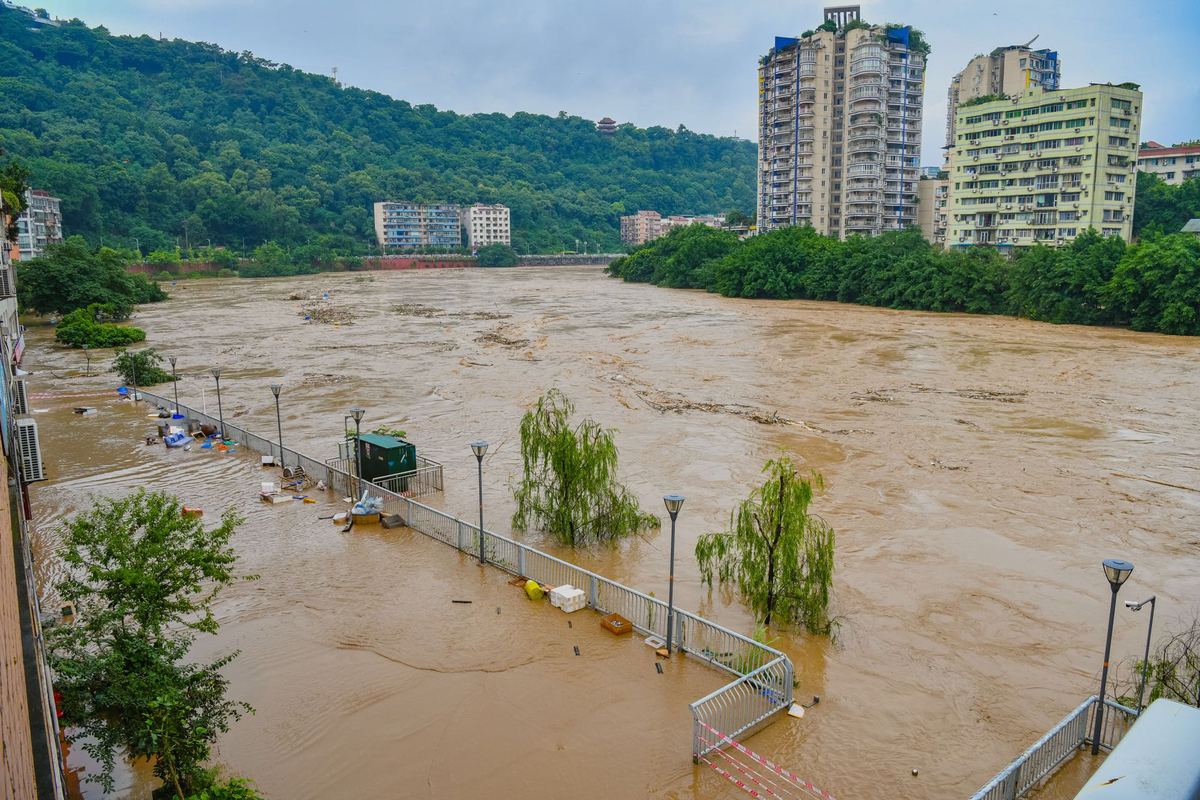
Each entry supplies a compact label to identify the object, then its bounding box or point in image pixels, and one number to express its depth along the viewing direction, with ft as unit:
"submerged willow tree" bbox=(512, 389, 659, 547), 57.41
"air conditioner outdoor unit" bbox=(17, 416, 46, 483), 68.90
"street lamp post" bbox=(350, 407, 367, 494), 63.21
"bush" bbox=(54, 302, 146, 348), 168.96
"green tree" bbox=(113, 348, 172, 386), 121.70
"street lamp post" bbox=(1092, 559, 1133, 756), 29.68
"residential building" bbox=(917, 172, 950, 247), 346.74
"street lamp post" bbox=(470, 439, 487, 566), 49.45
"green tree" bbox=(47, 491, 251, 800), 27.61
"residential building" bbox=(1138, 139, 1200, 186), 334.44
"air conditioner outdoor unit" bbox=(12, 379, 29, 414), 82.08
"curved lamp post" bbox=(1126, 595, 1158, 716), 31.68
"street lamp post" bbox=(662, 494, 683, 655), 38.29
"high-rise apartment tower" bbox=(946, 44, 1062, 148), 366.22
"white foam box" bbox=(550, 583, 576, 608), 46.47
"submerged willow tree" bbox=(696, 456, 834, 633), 45.44
